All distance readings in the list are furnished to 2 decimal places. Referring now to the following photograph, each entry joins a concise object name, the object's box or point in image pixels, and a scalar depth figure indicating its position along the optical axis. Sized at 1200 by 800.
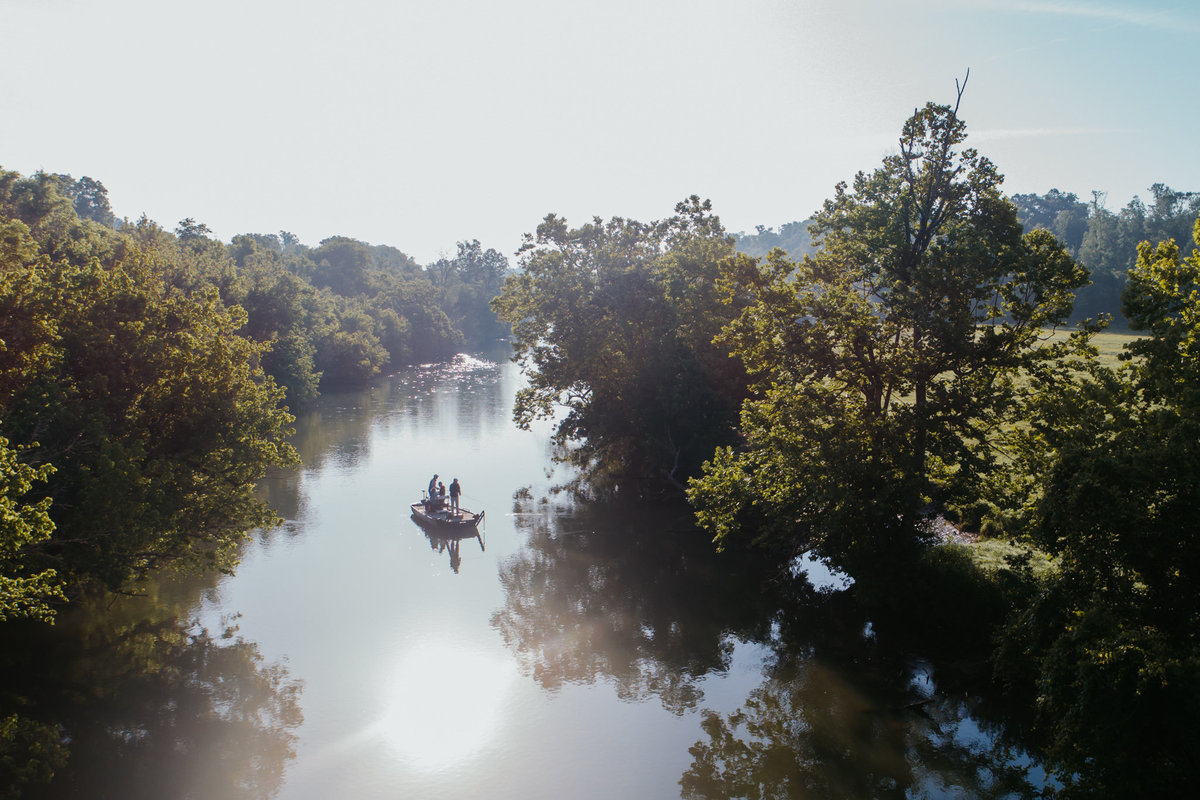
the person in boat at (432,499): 34.25
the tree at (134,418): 19.91
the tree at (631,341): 36.72
